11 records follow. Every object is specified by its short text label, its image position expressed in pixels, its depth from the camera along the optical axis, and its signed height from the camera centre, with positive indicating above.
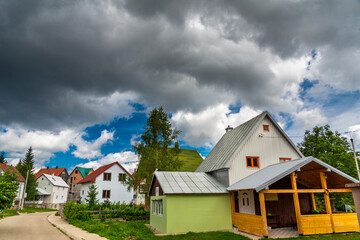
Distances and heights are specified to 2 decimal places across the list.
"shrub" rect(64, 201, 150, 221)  22.89 -1.87
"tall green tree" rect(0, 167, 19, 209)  14.97 -0.02
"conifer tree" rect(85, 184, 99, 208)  29.17 -0.59
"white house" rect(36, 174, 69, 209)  55.48 +0.52
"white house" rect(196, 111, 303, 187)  19.22 +3.32
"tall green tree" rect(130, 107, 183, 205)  25.61 +4.65
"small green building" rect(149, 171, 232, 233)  16.36 -0.94
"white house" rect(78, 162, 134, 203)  40.56 +1.65
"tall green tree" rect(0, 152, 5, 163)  90.91 +13.46
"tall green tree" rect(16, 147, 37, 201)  47.28 +2.37
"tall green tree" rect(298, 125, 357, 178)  26.53 +4.93
